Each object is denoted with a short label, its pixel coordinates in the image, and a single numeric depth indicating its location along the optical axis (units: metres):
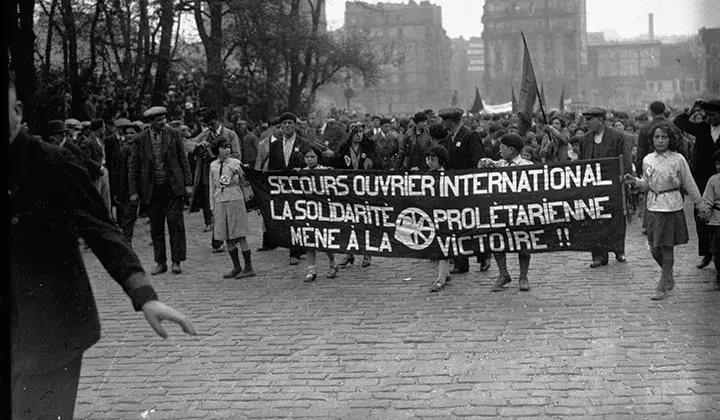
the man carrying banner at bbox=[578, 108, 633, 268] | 10.24
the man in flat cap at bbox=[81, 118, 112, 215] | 12.83
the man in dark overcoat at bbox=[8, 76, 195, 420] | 3.14
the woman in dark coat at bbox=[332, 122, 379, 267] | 10.98
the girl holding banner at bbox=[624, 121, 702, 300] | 8.25
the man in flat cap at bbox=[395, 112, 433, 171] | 11.66
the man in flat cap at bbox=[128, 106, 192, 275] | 10.52
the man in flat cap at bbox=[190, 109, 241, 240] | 12.25
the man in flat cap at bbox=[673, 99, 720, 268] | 9.67
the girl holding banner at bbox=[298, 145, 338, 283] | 9.95
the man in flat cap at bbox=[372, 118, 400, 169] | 20.02
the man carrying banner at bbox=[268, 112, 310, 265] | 11.39
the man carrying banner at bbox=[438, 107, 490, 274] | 10.08
